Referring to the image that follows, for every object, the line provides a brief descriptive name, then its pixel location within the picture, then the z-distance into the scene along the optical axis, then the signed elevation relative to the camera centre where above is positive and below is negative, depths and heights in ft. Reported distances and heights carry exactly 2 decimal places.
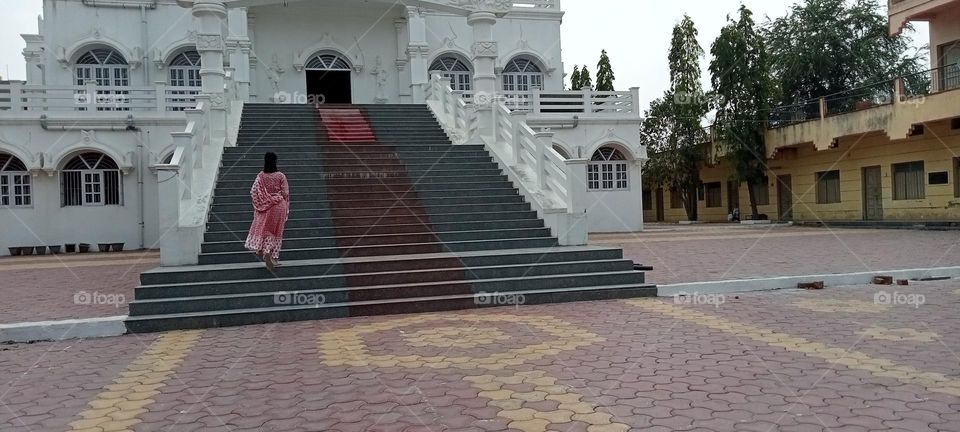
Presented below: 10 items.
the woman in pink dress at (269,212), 29.37 +0.52
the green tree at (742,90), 94.02 +15.65
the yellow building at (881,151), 71.87 +6.22
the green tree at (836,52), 100.32 +21.61
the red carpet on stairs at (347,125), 53.21 +7.60
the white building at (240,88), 63.77 +13.30
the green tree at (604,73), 110.32 +21.67
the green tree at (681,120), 102.68 +13.22
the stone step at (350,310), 26.00 -3.40
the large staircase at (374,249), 27.78 -1.35
